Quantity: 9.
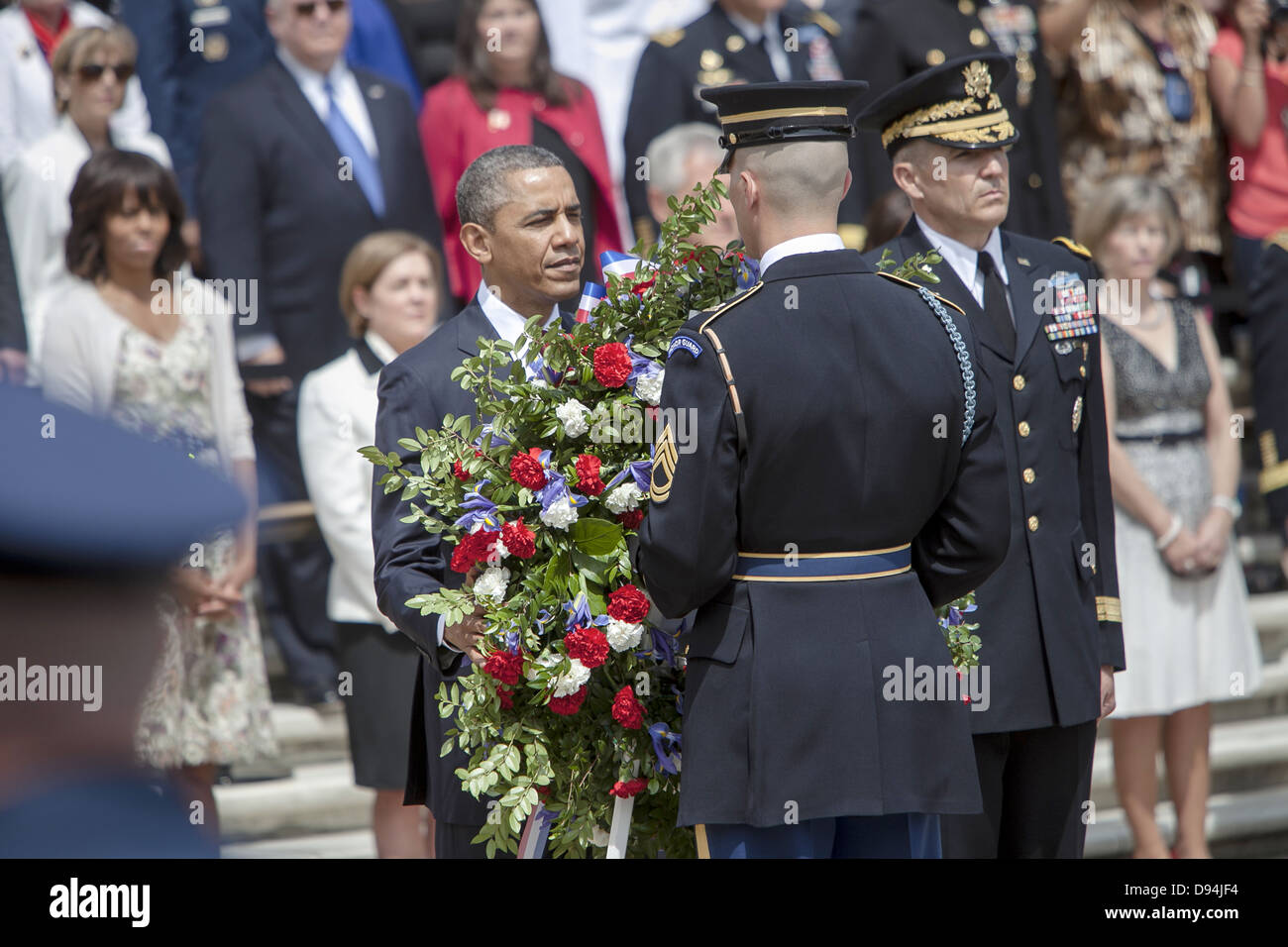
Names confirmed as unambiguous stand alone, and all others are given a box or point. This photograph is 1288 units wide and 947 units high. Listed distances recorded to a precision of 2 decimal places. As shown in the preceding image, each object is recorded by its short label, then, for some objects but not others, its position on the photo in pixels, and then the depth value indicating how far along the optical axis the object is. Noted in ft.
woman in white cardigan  30.81
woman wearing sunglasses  35.32
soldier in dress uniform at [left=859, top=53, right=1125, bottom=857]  23.31
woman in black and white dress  34.68
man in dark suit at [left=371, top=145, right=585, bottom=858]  20.71
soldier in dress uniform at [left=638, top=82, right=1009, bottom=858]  17.56
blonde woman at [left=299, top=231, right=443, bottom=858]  31.50
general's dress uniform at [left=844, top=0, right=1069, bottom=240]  40.55
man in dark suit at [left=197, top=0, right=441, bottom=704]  36.88
